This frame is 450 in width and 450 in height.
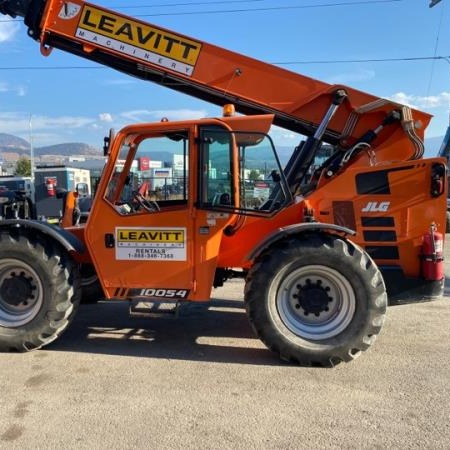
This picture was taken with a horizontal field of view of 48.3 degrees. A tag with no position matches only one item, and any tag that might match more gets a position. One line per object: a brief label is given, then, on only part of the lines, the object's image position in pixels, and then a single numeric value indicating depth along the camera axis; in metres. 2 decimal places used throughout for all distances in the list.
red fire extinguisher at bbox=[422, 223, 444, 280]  4.93
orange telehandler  4.78
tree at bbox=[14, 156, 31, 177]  74.88
